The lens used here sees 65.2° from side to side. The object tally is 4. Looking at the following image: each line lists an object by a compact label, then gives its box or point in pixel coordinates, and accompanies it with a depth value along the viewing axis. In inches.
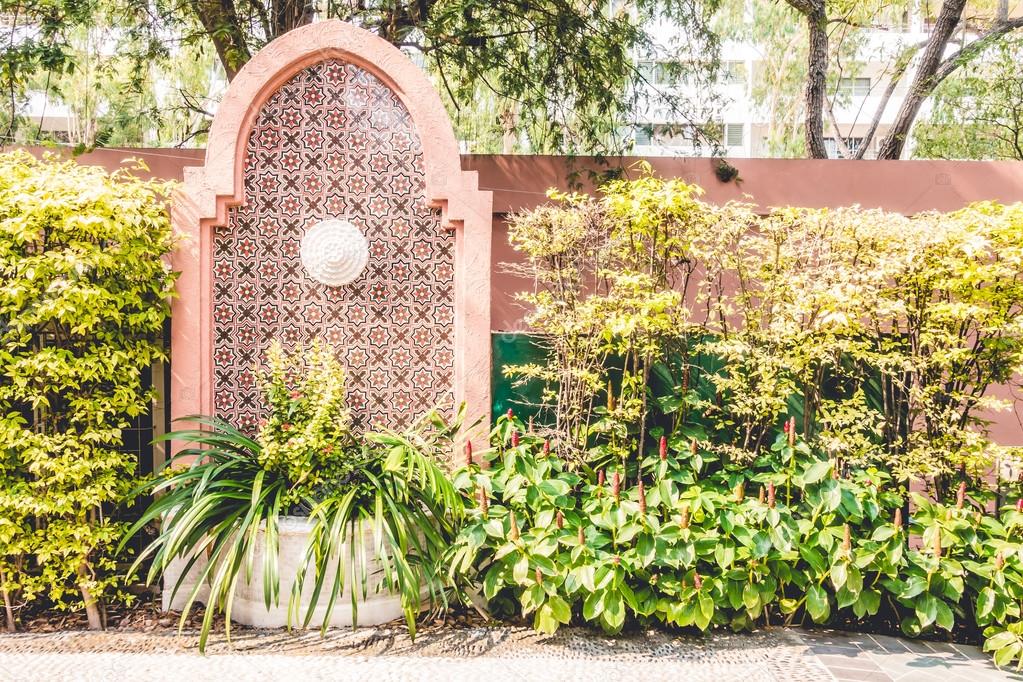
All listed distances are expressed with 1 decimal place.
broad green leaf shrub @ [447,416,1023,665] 158.4
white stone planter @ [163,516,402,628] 166.1
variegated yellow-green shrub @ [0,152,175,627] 162.9
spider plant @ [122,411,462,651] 156.3
